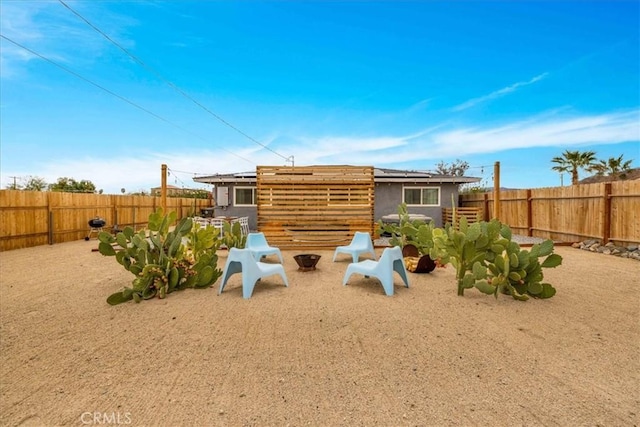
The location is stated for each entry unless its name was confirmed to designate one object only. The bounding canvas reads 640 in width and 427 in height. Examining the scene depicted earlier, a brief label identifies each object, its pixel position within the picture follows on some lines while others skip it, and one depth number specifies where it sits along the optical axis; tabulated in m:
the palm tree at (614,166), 27.61
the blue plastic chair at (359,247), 6.83
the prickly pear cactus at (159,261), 4.27
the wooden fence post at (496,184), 10.88
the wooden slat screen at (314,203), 9.78
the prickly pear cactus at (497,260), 4.01
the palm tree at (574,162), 27.55
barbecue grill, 11.78
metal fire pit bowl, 6.07
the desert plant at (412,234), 5.09
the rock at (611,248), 7.75
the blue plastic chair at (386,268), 4.50
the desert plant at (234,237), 7.22
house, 13.84
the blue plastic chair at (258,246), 6.49
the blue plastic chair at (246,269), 4.40
